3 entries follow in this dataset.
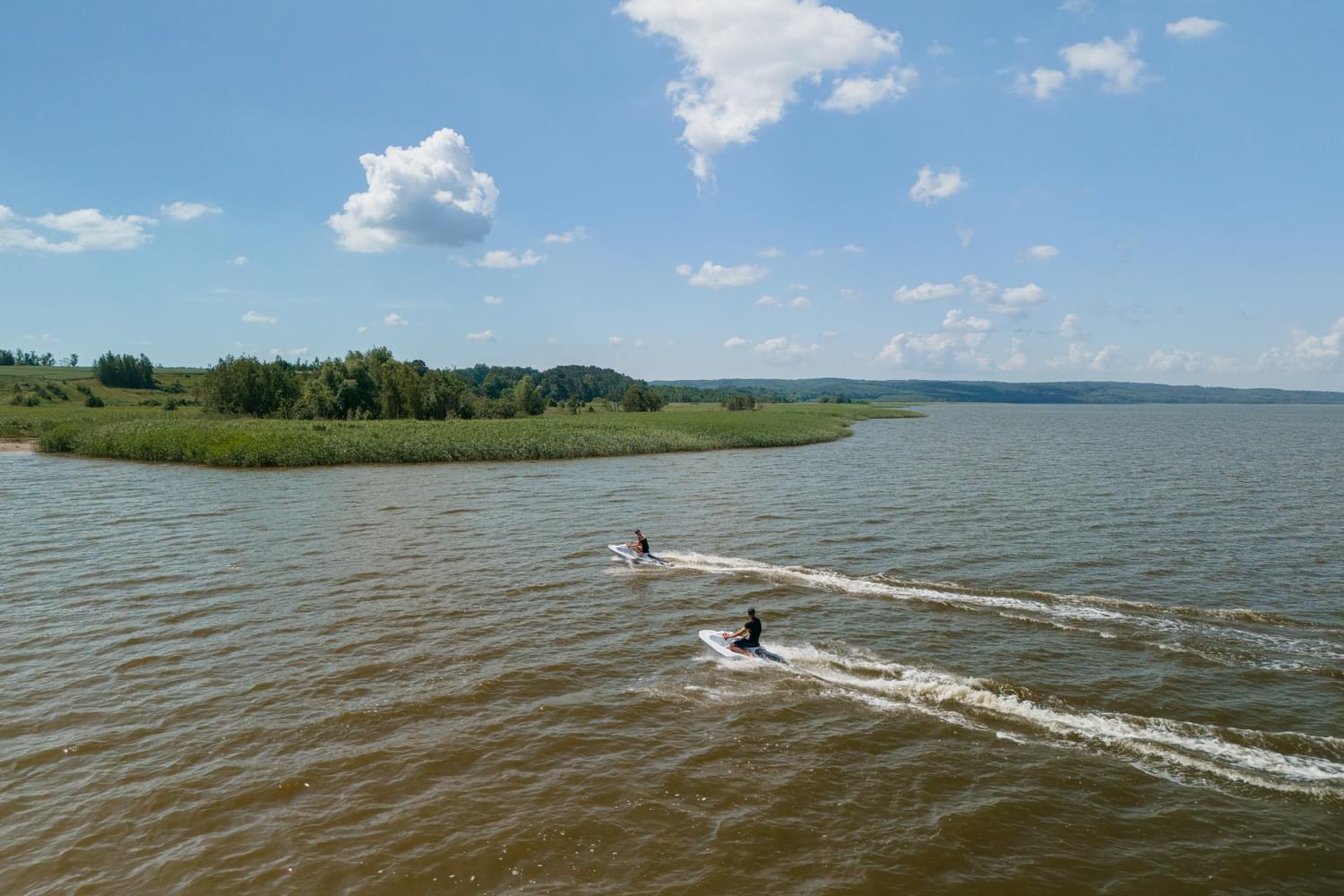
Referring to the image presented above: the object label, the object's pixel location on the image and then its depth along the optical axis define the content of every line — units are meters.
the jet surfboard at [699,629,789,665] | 21.03
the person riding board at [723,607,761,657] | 21.05
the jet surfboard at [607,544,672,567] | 32.56
